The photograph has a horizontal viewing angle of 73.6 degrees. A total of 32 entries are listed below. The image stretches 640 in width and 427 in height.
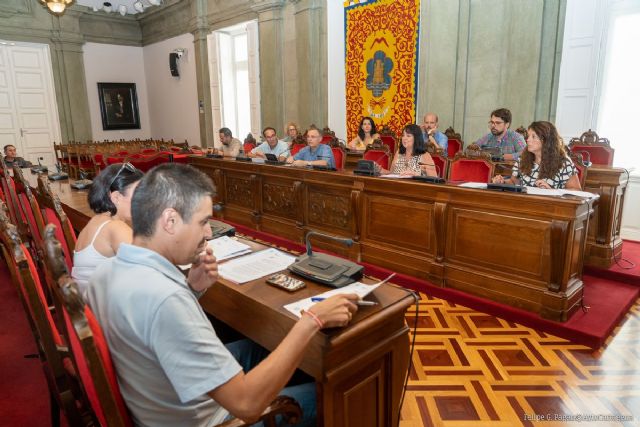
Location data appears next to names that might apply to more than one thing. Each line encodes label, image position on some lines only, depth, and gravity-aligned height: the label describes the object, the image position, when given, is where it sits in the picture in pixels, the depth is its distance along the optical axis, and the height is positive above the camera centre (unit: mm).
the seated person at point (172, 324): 935 -464
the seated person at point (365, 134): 6496 -177
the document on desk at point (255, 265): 1589 -550
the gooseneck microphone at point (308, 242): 1518 -420
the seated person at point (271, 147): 6062 -339
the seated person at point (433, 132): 5438 -131
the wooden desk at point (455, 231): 2822 -848
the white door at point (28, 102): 10133 +565
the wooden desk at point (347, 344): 1224 -675
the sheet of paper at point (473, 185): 3215 -473
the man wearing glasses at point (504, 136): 4887 -169
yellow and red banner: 6285 +934
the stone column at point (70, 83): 10719 +1058
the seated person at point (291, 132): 7279 -155
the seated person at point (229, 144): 6828 -329
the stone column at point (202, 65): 9836 +1360
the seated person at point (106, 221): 1604 -379
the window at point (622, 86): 4750 +382
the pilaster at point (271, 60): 8133 +1215
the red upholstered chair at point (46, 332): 1219 -649
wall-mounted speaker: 10898 +1518
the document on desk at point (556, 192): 2861 -479
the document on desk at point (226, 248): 1829 -546
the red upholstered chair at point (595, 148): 4219 -271
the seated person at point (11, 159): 6450 -534
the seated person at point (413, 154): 4281 -319
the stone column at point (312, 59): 7393 +1108
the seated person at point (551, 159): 3396 -300
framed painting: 11859 +522
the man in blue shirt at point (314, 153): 4996 -357
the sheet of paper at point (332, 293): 1318 -550
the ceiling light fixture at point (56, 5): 6036 +1669
